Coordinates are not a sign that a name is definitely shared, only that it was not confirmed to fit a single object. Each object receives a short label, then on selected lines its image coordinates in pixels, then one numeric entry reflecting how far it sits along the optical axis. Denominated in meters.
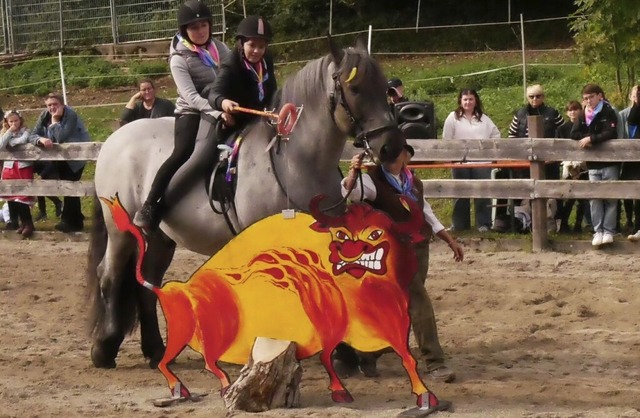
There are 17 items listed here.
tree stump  6.82
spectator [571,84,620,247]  12.14
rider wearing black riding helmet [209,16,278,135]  7.62
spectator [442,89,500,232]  13.42
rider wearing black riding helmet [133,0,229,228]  8.09
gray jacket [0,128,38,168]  15.14
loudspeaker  13.82
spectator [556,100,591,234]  12.87
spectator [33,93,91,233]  14.95
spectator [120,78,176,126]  13.29
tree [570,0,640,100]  16.38
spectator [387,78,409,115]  13.89
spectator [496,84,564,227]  13.27
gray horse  6.94
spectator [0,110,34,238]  15.09
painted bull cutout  6.81
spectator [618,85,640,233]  12.42
